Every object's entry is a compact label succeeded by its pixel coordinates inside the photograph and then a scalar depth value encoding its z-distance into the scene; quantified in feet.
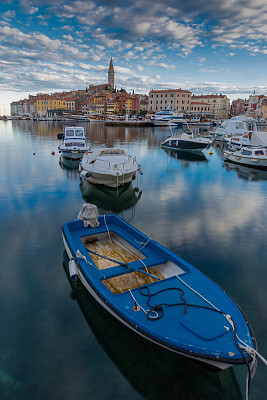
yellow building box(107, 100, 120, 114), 490.08
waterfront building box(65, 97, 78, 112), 560.20
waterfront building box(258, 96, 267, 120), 480.23
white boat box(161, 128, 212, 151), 112.88
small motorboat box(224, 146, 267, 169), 81.71
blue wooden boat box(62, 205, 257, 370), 14.43
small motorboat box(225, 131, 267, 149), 100.42
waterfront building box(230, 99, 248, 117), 595.06
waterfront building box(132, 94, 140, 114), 490.08
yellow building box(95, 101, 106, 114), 498.28
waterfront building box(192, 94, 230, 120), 532.32
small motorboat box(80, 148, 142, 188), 51.70
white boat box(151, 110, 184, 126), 333.01
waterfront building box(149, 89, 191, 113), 465.47
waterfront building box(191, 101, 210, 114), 501.97
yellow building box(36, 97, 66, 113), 555.77
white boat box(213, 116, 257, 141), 147.13
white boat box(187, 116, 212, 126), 337.64
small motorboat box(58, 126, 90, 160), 85.30
